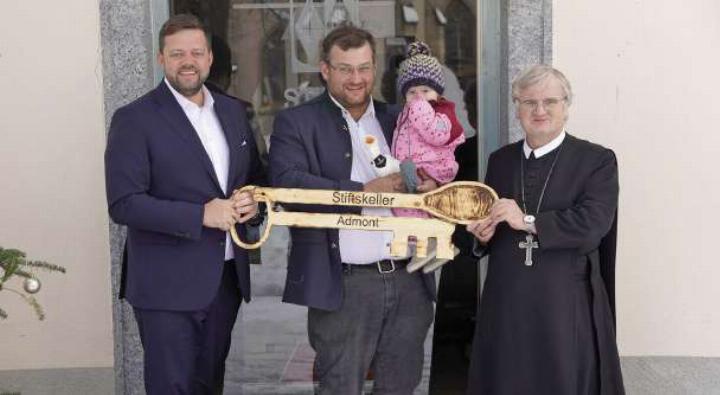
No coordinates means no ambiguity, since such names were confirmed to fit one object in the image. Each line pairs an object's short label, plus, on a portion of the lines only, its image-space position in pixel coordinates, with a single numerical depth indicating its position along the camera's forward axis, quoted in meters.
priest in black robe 3.22
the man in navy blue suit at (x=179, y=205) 3.36
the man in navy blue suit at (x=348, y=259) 3.42
